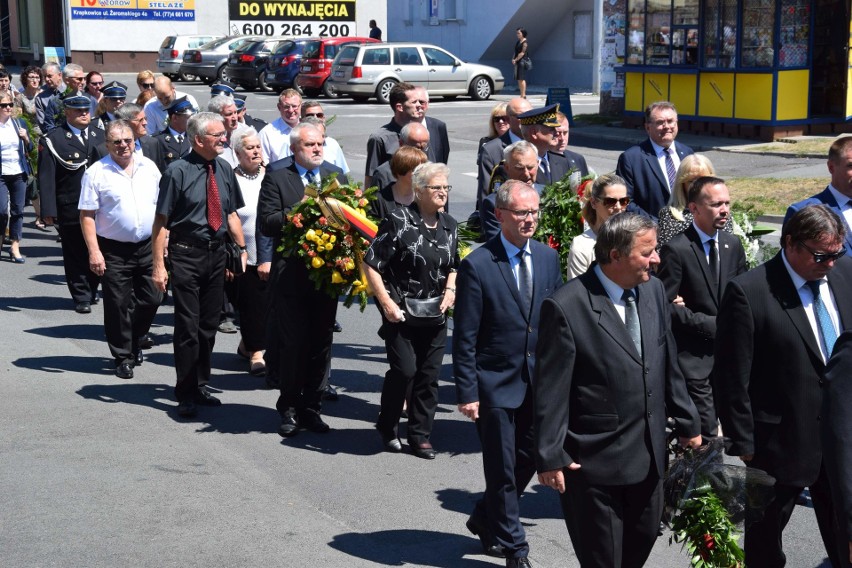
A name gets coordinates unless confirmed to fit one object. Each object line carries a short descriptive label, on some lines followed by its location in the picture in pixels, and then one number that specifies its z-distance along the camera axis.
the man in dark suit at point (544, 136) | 8.54
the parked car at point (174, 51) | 43.66
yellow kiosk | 22.50
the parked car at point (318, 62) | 35.88
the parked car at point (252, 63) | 38.66
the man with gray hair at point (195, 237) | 8.31
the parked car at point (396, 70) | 33.97
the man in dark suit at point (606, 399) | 4.69
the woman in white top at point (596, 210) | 6.51
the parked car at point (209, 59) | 41.84
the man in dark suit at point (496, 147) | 9.05
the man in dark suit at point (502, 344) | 5.79
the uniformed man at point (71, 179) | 11.74
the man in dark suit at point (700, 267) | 6.21
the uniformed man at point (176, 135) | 11.08
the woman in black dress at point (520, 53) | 36.75
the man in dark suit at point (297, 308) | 8.04
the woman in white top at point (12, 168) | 13.38
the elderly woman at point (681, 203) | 6.77
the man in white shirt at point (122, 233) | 9.19
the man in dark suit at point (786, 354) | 4.95
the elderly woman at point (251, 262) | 9.07
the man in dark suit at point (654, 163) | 8.32
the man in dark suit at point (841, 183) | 6.74
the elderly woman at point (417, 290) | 7.23
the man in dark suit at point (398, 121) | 9.93
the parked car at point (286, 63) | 37.41
